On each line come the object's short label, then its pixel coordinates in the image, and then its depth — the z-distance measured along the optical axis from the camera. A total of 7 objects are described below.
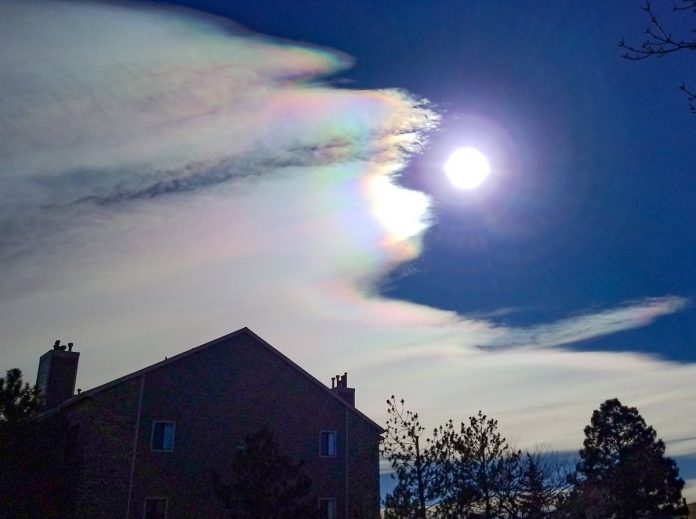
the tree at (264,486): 23.69
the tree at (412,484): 23.97
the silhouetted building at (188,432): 26.89
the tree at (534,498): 24.34
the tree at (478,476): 24.19
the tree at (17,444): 26.91
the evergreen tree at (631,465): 38.12
